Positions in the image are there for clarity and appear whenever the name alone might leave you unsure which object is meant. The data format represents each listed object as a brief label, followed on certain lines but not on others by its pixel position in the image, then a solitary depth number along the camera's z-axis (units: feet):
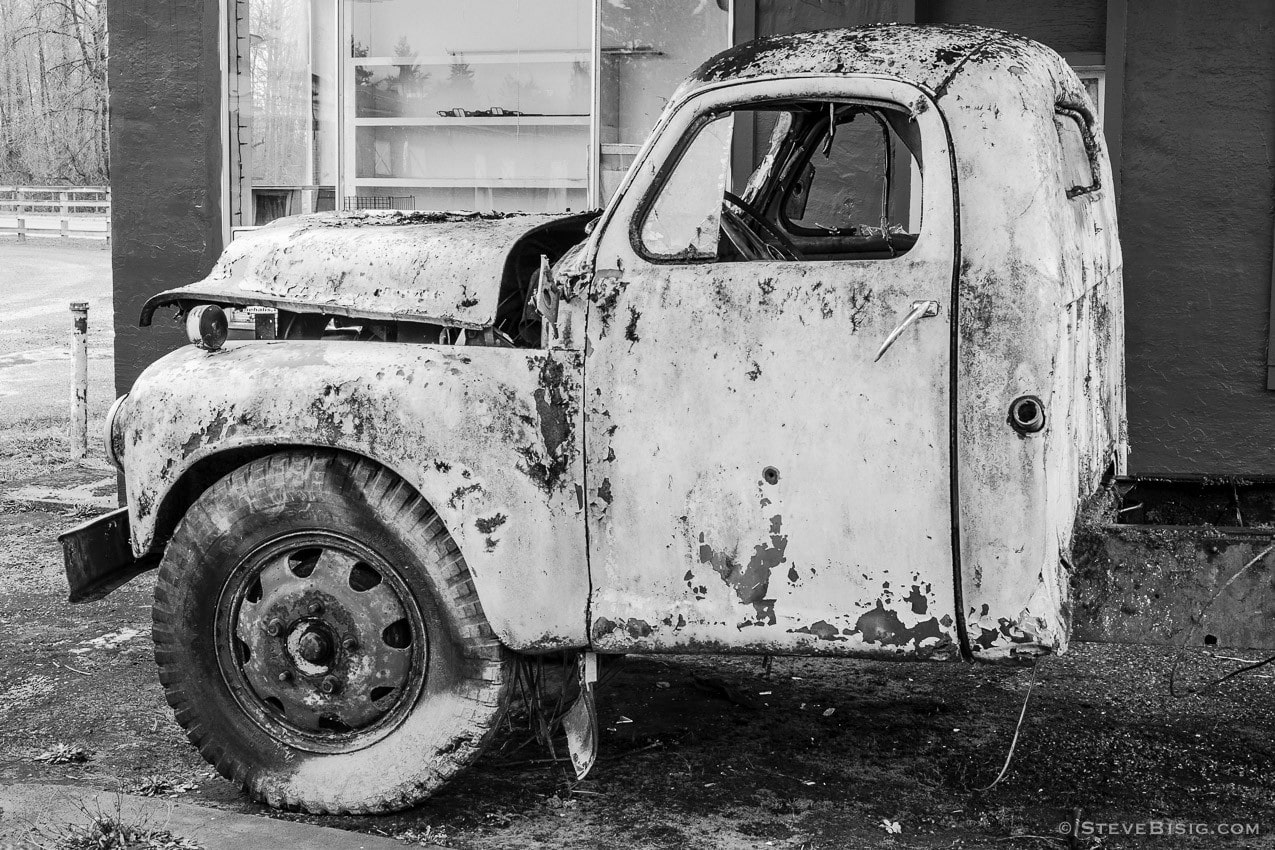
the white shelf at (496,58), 27.48
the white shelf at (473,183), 27.71
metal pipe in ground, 32.04
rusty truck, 11.87
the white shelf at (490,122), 27.58
